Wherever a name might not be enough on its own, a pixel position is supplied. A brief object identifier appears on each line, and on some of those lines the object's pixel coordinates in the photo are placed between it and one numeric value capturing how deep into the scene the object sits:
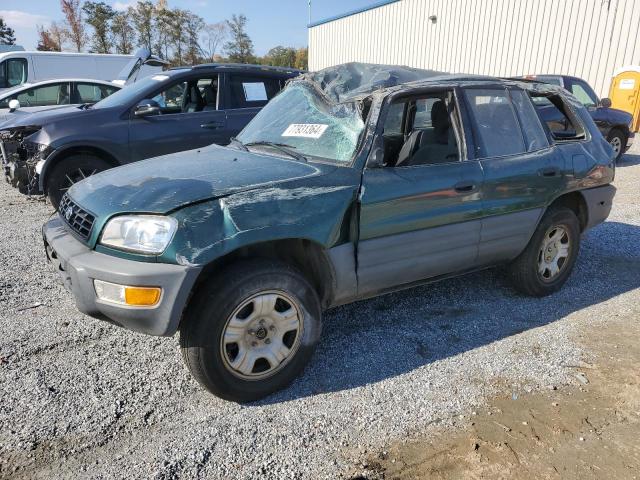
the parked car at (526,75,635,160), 10.05
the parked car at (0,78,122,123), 9.57
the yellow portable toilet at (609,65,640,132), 14.55
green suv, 2.43
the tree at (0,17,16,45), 53.06
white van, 12.02
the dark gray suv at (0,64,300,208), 5.78
